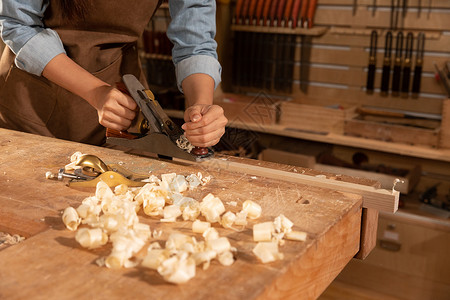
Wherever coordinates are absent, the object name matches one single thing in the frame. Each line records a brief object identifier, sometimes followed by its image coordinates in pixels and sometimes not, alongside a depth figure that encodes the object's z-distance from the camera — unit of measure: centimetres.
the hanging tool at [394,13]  261
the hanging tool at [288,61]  288
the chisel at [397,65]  262
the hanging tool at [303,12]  277
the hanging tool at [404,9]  259
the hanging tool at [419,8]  257
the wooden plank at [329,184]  101
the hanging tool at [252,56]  294
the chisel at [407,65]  259
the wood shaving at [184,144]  126
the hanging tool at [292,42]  276
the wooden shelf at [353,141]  236
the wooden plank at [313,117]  259
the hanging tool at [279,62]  288
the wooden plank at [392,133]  239
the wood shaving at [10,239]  92
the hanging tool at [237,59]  300
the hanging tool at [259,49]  284
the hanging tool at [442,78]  241
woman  130
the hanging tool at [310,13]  275
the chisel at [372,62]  269
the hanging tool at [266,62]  291
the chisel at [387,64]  265
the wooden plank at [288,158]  266
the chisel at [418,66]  258
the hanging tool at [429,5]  255
